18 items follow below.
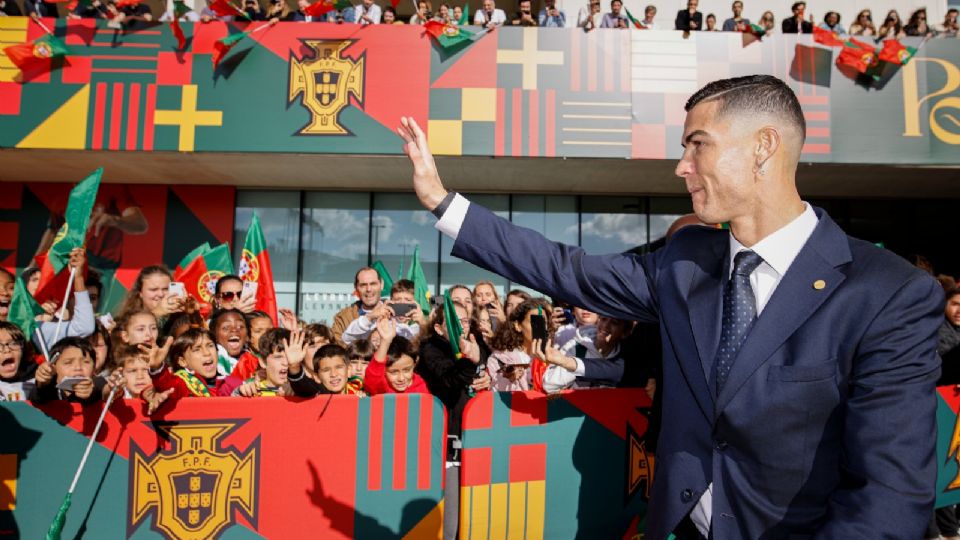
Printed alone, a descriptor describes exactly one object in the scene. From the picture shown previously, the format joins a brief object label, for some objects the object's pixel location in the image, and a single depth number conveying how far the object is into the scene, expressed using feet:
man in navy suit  4.72
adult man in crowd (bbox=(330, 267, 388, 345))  22.90
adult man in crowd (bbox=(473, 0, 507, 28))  36.45
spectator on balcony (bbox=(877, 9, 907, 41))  35.47
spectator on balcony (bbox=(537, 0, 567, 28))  37.73
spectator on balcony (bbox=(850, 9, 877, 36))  37.81
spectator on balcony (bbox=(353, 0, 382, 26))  35.32
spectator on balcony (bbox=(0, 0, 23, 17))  35.73
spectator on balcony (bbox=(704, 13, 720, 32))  39.05
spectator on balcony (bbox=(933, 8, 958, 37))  38.40
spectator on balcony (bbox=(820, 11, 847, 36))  37.58
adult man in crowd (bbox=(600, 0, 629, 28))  37.22
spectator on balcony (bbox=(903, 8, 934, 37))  36.37
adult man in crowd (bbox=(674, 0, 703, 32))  36.81
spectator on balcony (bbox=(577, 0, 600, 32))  34.76
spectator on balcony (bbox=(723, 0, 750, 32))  36.41
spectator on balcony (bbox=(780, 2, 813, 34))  36.91
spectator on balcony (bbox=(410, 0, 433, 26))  35.20
